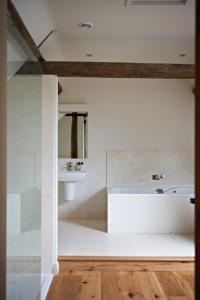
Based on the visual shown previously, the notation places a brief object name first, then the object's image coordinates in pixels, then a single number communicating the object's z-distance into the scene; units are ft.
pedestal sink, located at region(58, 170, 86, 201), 18.22
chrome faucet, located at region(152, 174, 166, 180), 19.62
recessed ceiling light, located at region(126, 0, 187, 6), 8.90
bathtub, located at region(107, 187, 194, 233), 16.15
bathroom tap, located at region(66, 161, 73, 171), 19.21
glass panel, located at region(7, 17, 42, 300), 6.72
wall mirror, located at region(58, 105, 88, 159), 19.16
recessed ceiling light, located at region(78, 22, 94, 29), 10.64
